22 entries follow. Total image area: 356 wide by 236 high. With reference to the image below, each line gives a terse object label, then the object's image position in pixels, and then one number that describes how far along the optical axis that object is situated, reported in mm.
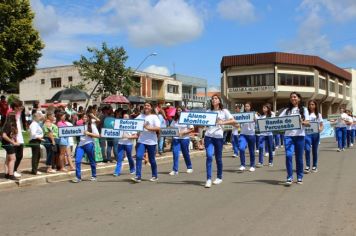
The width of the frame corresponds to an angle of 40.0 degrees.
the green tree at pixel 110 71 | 34156
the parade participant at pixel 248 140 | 13286
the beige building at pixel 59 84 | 60781
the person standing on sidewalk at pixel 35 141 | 12188
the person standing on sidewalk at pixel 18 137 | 11484
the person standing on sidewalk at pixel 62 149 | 13219
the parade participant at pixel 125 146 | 11945
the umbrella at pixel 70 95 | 23133
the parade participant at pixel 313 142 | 12648
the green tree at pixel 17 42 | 29219
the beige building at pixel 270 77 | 70500
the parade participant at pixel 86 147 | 11586
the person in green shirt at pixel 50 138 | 13023
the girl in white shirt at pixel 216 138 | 10203
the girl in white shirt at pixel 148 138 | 10977
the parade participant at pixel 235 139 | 17156
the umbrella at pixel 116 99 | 26816
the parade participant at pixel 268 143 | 14227
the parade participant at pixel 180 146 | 12867
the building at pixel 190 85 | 83250
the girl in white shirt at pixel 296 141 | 10352
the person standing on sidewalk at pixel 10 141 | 11250
